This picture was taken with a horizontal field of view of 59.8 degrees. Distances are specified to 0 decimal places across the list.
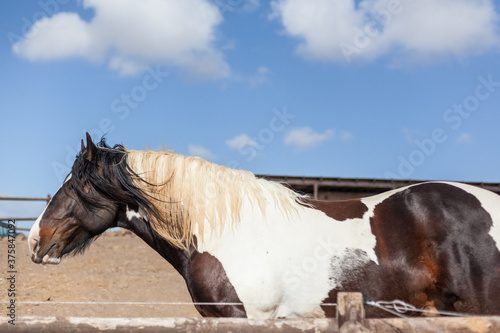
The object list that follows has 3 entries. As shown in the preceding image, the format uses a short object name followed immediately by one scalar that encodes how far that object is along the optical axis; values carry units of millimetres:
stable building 15562
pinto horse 3117
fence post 2201
